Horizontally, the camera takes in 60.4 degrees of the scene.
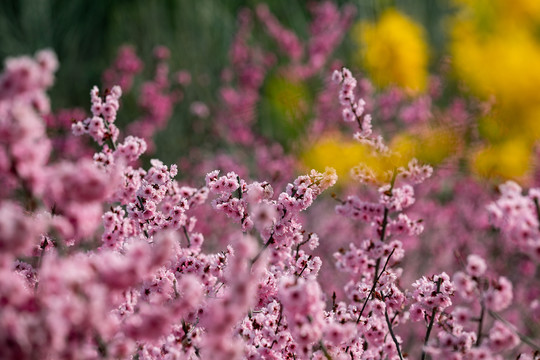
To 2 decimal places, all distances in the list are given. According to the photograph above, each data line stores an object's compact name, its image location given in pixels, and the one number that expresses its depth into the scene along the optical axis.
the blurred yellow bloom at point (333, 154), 8.14
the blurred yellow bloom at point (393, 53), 9.59
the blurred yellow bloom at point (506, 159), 6.20
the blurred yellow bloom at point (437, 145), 4.39
